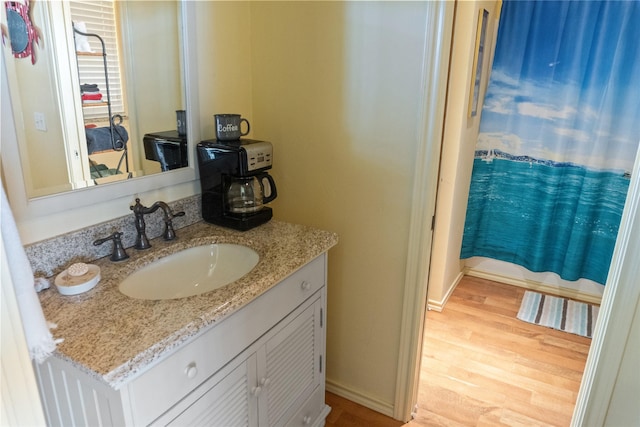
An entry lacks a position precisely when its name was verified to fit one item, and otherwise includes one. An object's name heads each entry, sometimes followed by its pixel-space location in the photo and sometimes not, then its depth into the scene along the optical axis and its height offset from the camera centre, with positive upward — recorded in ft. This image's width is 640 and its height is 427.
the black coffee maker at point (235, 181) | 5.08 -1.08
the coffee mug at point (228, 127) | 5.18 -0.42
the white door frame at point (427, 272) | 4.23 -1.81
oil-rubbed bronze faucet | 4.58 -1.31
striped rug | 9.05 -4.50
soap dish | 3.63 -1.62
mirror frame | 3.63 -0.93
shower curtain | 8.45 -0.67
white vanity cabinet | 3.13 -2.39
